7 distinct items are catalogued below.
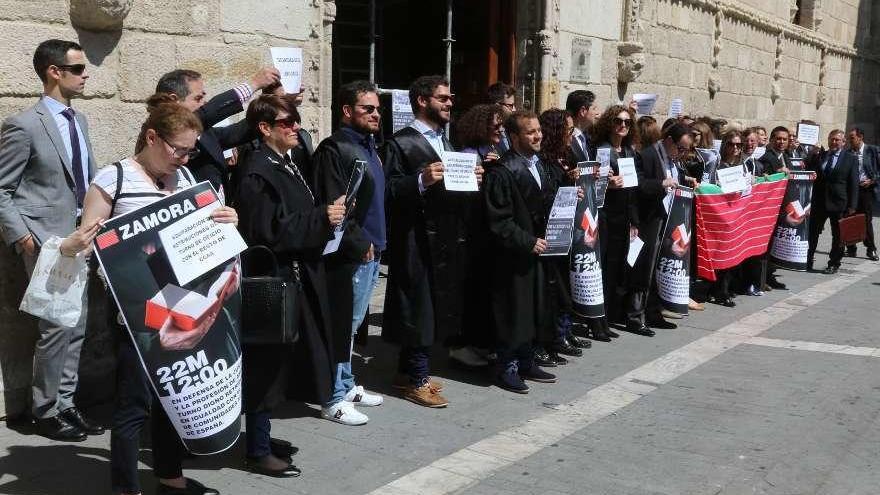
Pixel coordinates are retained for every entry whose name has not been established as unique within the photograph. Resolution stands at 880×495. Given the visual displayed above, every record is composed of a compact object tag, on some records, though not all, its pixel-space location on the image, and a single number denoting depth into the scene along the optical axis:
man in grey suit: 4.79
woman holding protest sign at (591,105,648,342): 7.45
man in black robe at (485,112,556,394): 5.78
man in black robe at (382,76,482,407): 5.61
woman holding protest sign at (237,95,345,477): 4.33
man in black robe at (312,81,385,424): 4.99
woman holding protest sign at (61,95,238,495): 3.71
